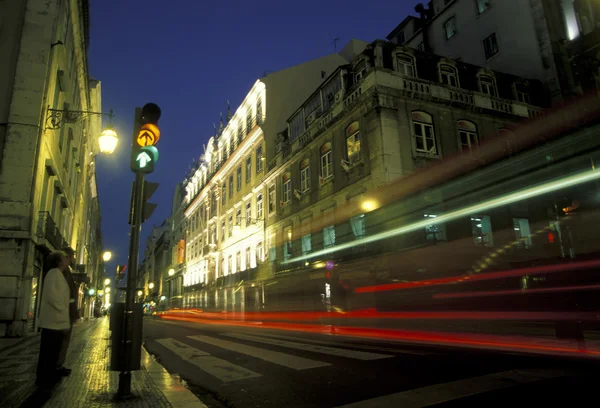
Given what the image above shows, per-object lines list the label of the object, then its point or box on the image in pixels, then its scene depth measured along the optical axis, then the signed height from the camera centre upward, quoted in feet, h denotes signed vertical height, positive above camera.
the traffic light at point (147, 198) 16.02 +4.14
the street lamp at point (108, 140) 37.78 +15.17
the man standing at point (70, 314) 17.94 -0.27
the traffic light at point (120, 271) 33.68 +2.90
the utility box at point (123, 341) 13.93 -1.22
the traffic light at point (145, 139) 15.94 +6.49
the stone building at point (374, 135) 61.67 +25.95
